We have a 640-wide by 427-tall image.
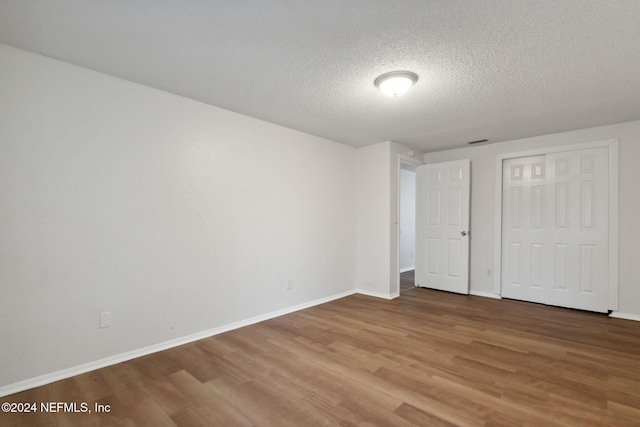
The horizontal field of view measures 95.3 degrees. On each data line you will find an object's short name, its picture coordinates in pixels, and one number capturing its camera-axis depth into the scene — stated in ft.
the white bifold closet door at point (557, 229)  12.16
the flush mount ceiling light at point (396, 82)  7.70
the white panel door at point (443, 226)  15.14
